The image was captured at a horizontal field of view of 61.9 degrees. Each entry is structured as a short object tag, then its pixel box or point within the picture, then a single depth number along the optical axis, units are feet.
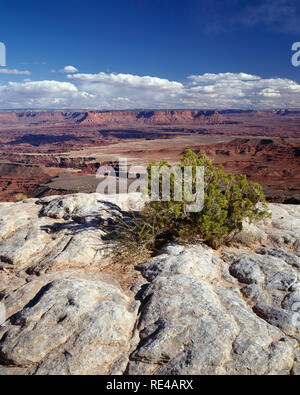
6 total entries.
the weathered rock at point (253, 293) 15.16
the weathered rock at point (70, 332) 11.14
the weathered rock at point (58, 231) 18.34
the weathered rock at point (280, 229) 21.99
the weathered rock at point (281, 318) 12.90
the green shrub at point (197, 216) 19.45
